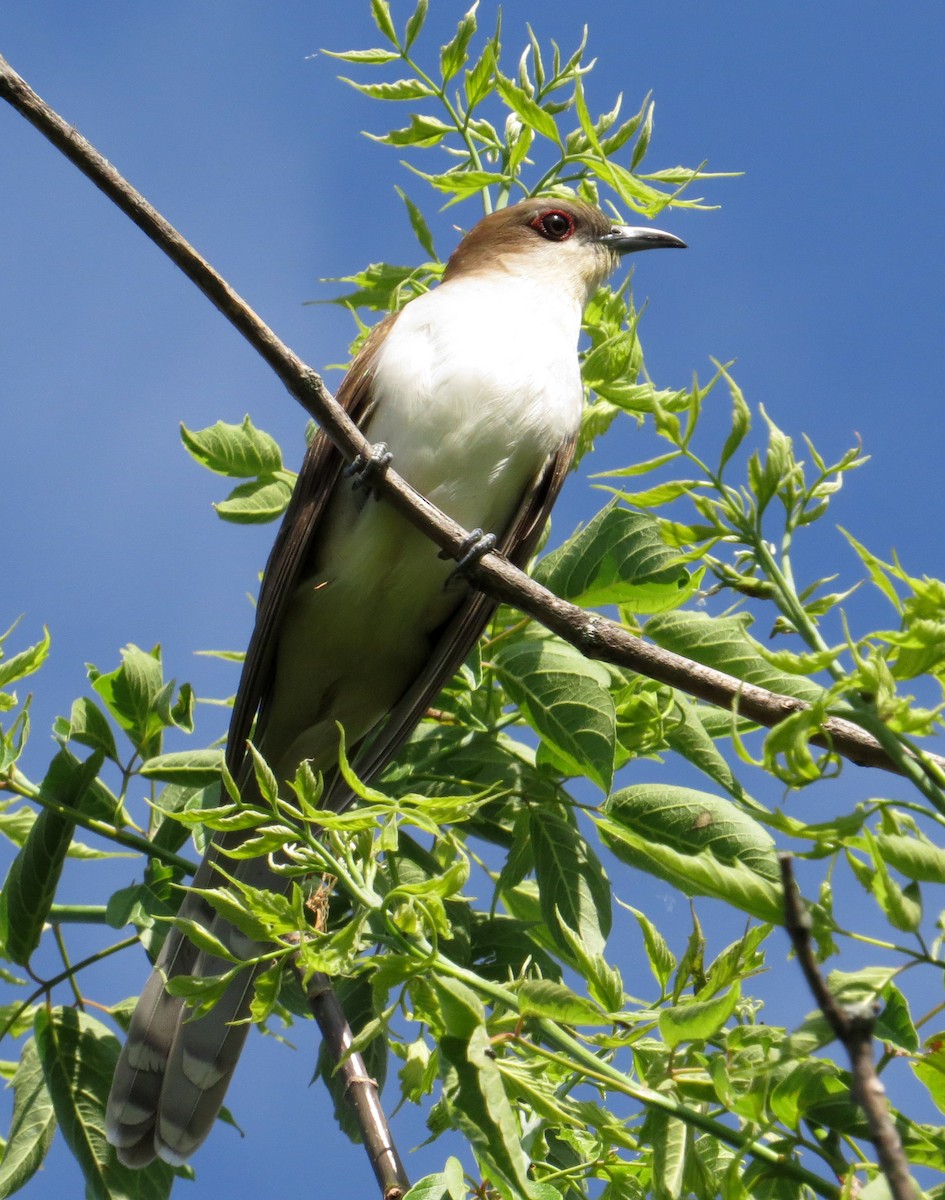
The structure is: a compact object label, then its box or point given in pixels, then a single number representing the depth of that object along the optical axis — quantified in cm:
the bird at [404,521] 884
